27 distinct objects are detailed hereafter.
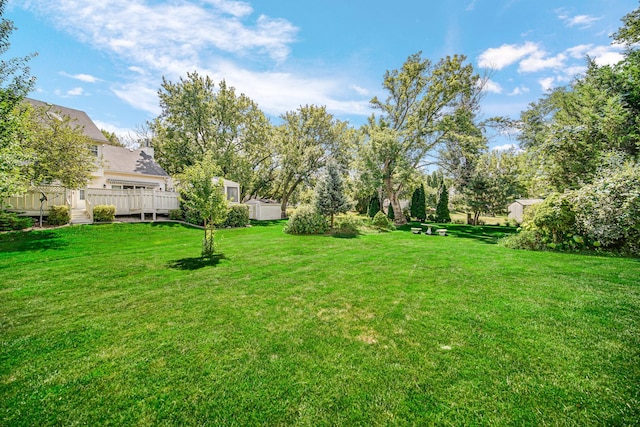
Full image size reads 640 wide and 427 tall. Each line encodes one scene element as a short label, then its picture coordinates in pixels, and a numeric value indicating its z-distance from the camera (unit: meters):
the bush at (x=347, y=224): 13.96
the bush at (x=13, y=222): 9.25
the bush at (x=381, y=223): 16.42
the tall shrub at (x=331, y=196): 14.13
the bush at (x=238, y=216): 15.22
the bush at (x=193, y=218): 14.59
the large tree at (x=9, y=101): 6.38
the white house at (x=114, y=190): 11.35
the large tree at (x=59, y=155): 10.64
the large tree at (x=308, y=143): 25.08
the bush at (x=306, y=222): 13.02
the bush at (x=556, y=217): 8.97
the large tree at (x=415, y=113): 19.03
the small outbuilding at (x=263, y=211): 22.89
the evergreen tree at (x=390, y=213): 27.16
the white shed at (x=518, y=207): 30.99
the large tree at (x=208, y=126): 21.97
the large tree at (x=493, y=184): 19.47
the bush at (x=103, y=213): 12.06
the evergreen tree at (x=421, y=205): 27.30
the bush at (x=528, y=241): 9.38
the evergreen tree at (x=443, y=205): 24.70
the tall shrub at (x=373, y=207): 28.38
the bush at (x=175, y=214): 15.19
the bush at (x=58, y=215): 10.86
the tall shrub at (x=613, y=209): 7.46
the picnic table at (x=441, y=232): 14.02
